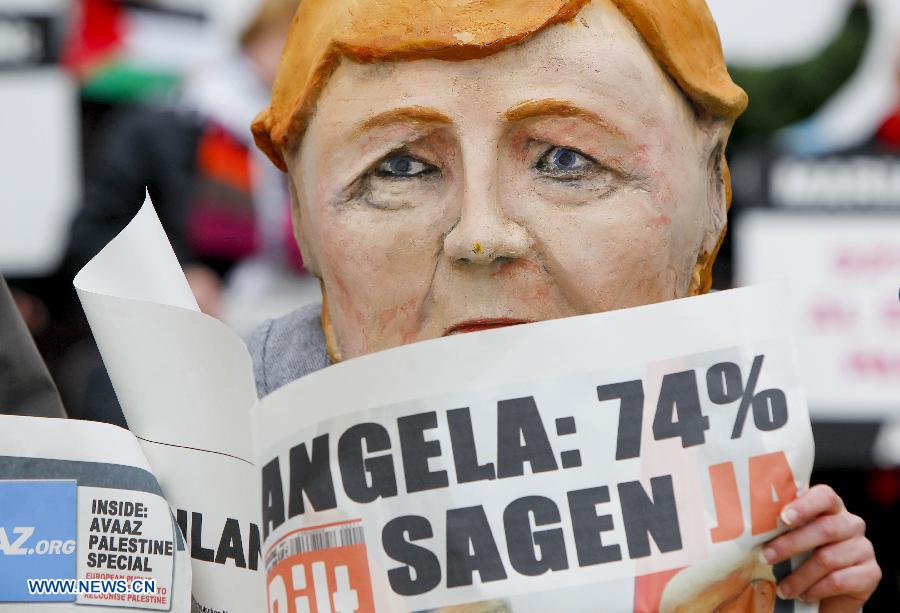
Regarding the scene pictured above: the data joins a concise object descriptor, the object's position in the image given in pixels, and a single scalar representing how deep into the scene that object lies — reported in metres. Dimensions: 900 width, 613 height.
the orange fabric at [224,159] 3.89
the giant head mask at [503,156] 1.76
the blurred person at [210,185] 3.87
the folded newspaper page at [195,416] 1.82
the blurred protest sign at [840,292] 4.21
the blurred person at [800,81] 4.74
